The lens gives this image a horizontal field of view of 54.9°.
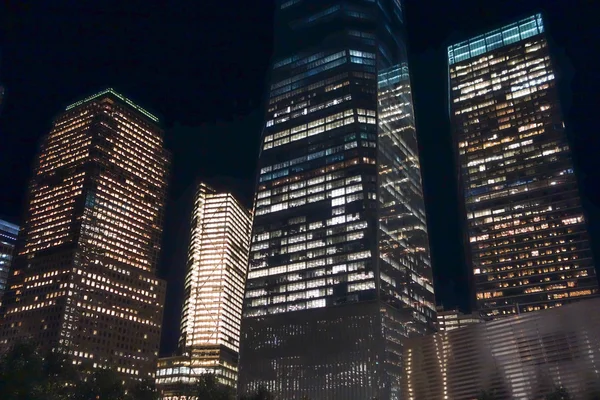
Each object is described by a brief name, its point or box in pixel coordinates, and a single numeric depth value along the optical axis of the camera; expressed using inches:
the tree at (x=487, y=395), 4033.0
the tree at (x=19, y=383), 1956.2
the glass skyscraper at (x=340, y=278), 6378.0
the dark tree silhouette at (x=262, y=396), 4013.3
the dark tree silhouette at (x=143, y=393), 4001.0
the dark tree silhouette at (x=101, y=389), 3811.5
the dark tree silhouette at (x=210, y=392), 3970.2
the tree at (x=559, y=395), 3853.1
